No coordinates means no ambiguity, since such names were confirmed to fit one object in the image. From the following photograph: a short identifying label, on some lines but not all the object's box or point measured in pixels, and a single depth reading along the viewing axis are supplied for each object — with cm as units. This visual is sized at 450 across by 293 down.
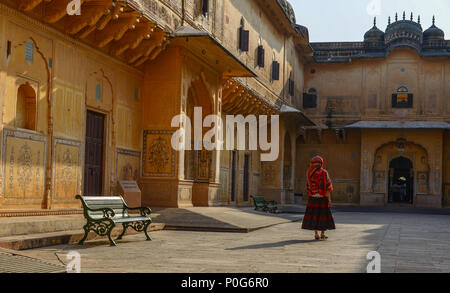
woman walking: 1056
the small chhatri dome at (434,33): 3356
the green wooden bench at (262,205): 2017
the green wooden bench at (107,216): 884
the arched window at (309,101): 3225
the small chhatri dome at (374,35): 3450
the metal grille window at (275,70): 2505
